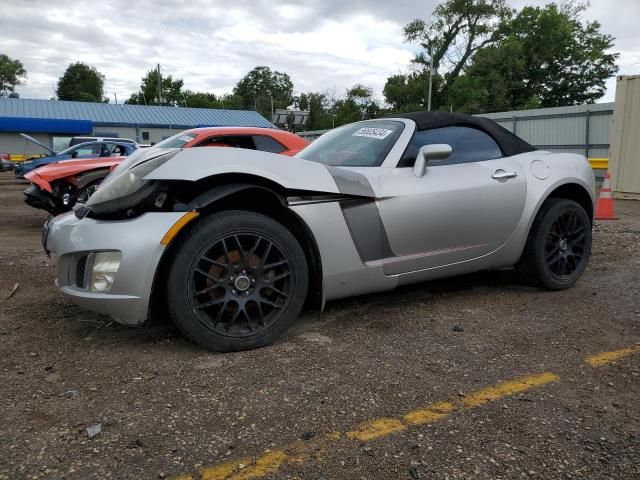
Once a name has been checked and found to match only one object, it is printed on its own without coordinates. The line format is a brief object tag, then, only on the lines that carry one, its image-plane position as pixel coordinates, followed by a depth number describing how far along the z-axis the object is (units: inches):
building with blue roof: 1405.0
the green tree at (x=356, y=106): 2524.6
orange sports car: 274.5
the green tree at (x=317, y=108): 2796.3
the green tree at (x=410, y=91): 1849.5
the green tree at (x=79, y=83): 3464.6
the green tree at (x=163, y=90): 2945.4
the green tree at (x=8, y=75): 3331.7
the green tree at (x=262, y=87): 3582.7
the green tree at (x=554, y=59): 1711.4
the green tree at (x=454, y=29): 1831.9
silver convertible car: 105.1
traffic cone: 328.5
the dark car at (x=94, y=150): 495.5
